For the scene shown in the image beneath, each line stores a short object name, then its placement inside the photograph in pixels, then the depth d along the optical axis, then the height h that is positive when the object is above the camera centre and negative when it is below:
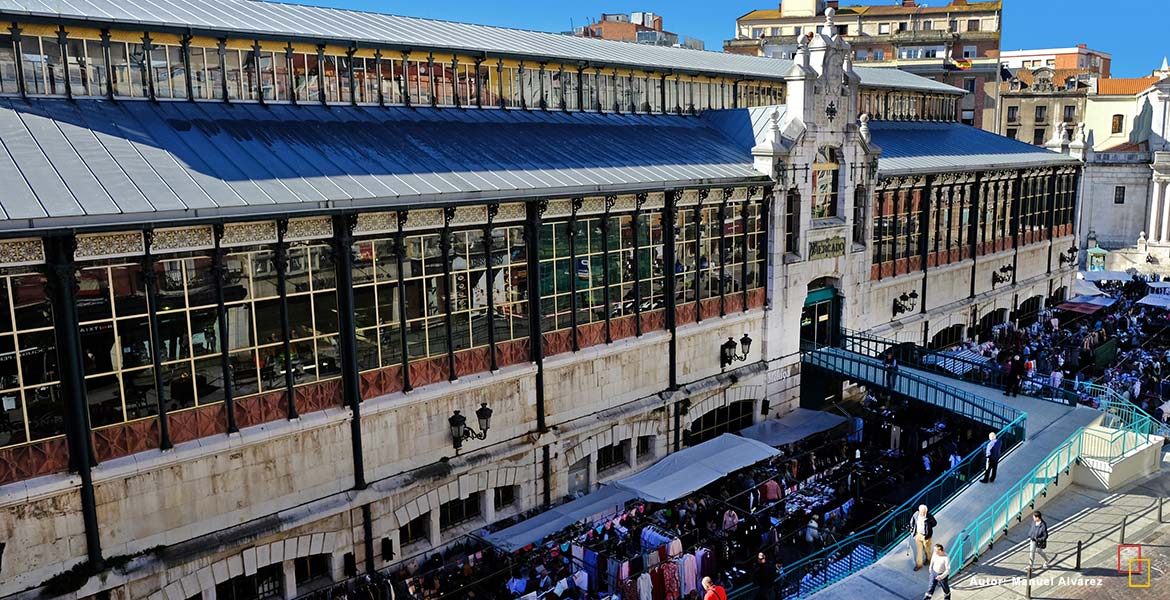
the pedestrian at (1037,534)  19.69 -7.97
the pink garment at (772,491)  26.39 -9.30
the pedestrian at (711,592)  16.98 -7.80
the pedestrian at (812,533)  24.42 -9.71
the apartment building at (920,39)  79.81 +9.65
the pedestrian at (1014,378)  30.86 -7.40
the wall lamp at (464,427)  22.75 -6.45
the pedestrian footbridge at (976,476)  20.56 -8.18
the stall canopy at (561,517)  22.41 -8.83
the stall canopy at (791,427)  29.84 -8.81
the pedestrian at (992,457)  23.75 -7.64
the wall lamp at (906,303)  38.75 -6.23
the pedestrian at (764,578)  20.61 -9.15
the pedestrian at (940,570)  18.41 -8.08
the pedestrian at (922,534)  19.70 -8.01
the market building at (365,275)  17.67 -2.71
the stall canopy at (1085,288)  54.88 -8.23
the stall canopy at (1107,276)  55.66 -7.60
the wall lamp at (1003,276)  45.46 -6.07
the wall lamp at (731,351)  30.20 -6.23
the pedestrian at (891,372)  30.75 -7.08
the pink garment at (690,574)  21.88 -9.63
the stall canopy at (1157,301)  46.38 -7.57
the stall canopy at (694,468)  24.56 -8.40
